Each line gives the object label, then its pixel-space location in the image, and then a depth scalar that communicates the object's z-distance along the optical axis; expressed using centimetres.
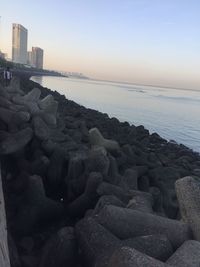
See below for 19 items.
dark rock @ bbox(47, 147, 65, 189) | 273
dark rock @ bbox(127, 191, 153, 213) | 221
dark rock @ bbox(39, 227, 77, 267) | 174
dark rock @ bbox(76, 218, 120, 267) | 164
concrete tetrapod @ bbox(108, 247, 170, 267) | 141
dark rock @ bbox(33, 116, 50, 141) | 314
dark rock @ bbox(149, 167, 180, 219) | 301
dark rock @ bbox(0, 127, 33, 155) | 275
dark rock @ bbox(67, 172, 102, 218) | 241
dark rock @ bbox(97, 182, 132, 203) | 239
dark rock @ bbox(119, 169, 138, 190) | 289
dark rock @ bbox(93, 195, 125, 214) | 215
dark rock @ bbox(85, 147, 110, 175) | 274
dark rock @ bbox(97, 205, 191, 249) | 185
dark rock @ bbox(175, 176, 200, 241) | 196
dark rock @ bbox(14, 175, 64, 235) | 221
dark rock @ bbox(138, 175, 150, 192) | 318
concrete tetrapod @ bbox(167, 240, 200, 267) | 158
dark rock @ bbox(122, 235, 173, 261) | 166
